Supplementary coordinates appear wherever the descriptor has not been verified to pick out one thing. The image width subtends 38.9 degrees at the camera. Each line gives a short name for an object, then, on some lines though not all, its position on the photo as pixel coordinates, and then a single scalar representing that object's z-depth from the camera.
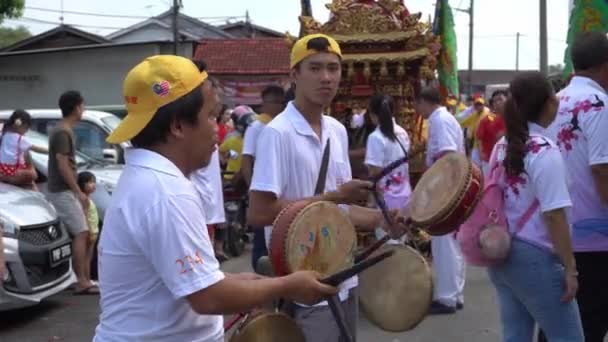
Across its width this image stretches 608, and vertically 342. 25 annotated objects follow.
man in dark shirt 7.98
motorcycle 10.85
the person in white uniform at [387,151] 7.05
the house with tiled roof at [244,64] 35.47
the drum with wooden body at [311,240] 2.99
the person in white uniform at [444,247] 7.38
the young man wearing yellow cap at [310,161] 3.66
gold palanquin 8.58
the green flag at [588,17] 6.62
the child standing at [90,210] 8.48
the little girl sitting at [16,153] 8.54
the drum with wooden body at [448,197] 3.50
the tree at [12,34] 75.82
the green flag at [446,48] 10.18
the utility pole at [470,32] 48.00
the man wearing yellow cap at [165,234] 2.31
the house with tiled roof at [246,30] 55.67
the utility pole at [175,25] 30.86
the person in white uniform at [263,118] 7.68
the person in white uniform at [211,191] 5.89
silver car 6.97
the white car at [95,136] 10.32
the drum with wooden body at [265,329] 2.76
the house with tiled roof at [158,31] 47.66
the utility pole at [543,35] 18.50
